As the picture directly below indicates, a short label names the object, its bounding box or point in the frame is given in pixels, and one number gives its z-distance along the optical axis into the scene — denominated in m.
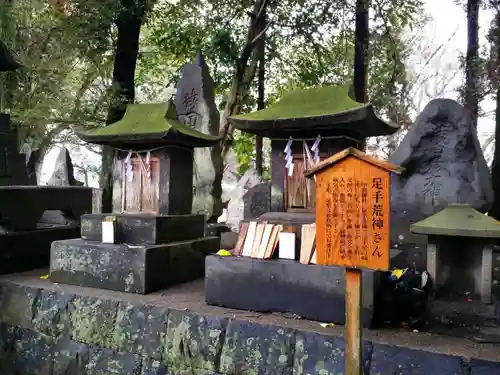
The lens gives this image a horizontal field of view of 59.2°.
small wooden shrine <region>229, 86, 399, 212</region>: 6.09
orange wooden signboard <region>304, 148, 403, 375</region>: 3.53
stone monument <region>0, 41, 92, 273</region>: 7.97
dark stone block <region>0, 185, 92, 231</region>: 8.05
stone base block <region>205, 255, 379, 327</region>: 5.23
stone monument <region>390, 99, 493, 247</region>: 7.04
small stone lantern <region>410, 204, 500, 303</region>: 5.06
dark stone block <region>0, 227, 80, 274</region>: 7.85
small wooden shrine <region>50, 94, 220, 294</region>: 6.79
